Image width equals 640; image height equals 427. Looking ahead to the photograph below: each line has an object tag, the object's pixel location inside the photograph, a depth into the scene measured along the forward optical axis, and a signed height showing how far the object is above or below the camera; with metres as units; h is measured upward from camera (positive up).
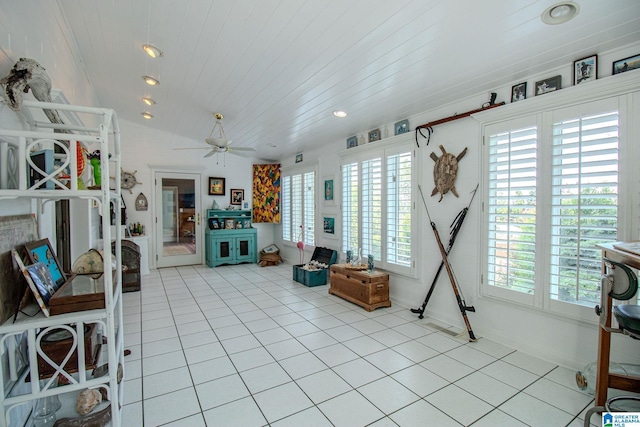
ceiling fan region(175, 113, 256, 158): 4.46 +0.95
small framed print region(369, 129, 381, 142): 4.37 +1.06
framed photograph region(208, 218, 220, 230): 6.90 -0.43
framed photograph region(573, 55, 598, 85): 2.30 +1.08
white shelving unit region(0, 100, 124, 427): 1.31 -0.54
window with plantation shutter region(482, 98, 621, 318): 2.27 +0.02
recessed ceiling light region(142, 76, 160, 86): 3.69 +1.58
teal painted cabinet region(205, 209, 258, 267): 6.73 -0.76
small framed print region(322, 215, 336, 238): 5.46 -0.37
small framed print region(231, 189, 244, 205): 7.37 +0.24
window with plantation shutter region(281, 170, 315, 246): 6.20 -0.01
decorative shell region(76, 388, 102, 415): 1.95 -1.32
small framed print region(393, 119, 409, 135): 3.91 +1.06
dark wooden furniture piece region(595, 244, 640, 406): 1.85 -1.07
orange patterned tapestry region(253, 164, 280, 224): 7.38 +0.32
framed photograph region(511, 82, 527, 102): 2.73 +1.07
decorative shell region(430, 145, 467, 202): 3.34 +0.40
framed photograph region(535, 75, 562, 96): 2.50 +1.05
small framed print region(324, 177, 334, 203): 5.46 +0.30
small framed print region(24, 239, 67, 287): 1.61 -0.30
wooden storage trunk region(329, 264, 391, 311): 3.90 -1.12
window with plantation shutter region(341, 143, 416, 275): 3.91 +0.00
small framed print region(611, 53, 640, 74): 2.13 +1.04
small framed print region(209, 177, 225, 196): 7.07 +0.46
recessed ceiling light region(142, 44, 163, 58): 2.93 +1.56
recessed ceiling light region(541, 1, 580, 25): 1.81 +1.22
